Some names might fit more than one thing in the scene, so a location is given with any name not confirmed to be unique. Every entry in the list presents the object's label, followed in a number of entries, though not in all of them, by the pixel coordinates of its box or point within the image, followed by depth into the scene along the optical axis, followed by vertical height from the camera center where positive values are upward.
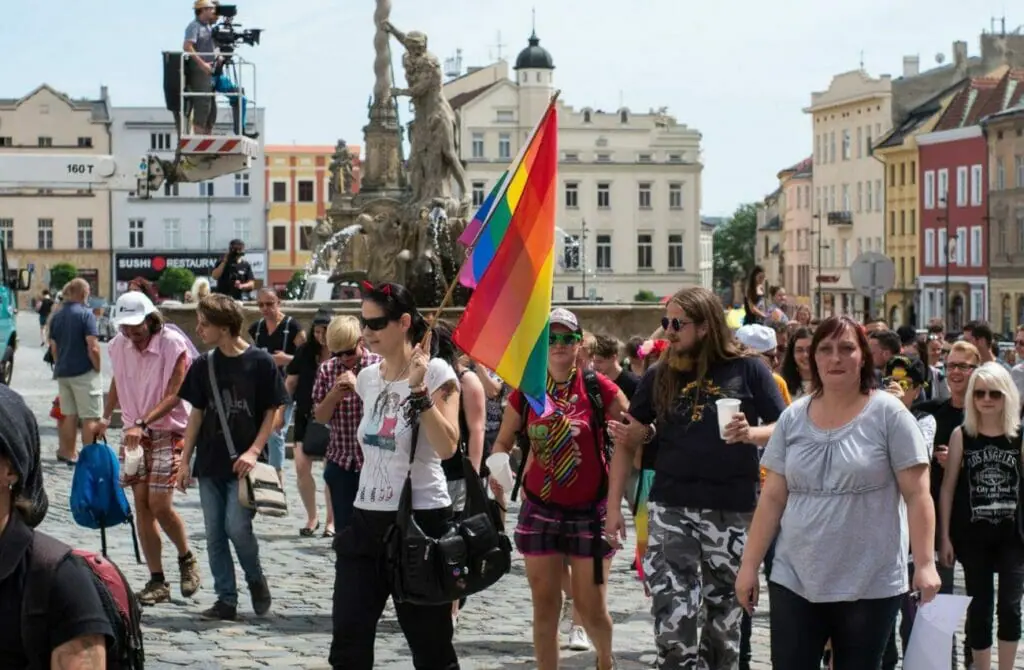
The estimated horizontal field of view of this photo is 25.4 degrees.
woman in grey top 6.91 -0.77
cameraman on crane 19.44 +1.81
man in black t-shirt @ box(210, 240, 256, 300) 23.58 +0.05
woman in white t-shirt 7.84 -0.68
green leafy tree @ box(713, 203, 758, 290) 181.75 +2.75
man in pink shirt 11.38 -0.70
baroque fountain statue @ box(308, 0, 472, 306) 32.94 +0.95
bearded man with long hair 8.35 -0.76
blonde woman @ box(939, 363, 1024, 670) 9.41 -0.93
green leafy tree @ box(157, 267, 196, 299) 105.44 -0.18
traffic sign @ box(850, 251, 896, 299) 27.27 +0.05
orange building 141.25 +4.87
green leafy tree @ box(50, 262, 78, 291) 112.62 +0.28
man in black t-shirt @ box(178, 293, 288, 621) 10.93 -0.69
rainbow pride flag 8.78 +0.01
